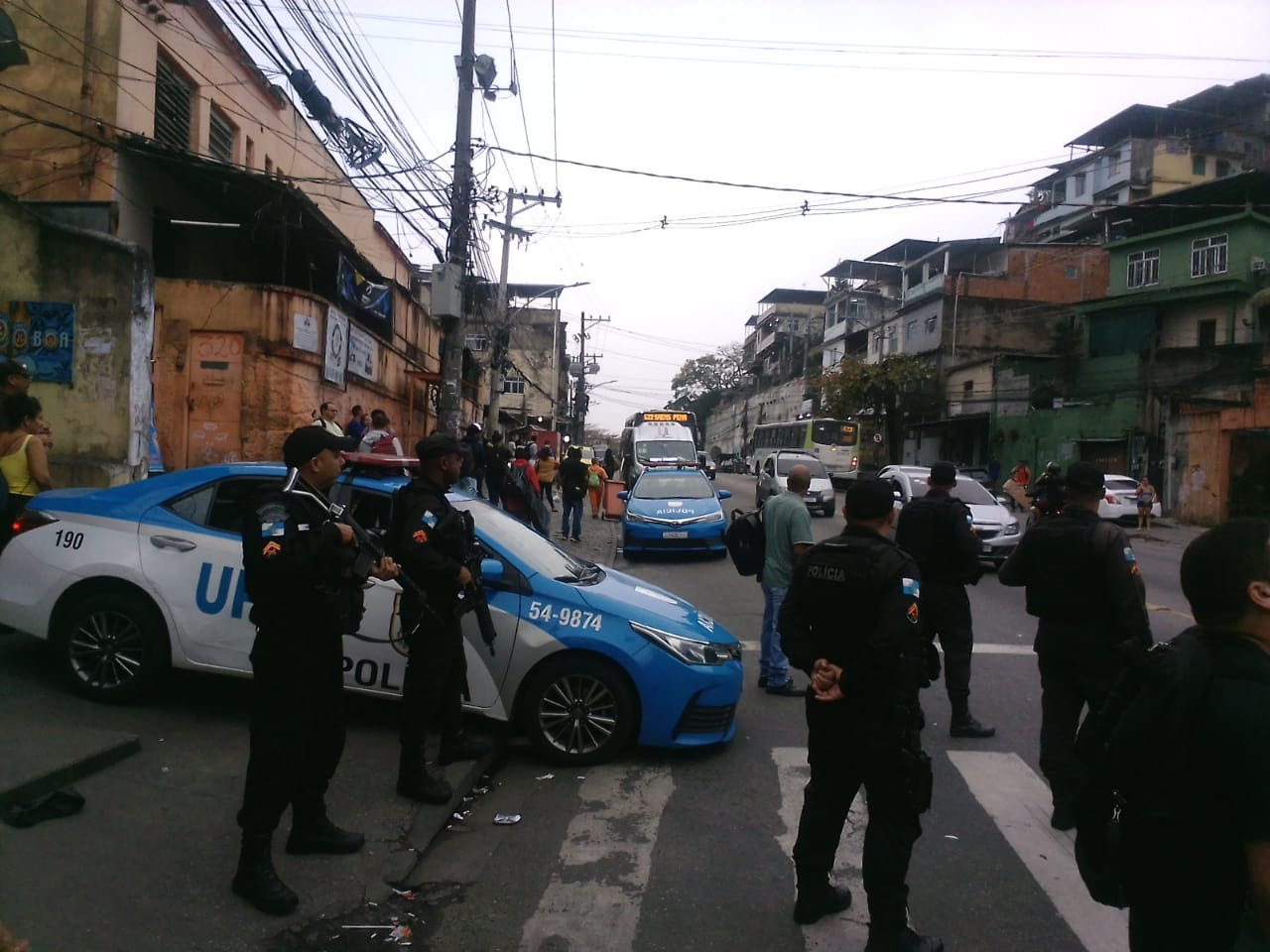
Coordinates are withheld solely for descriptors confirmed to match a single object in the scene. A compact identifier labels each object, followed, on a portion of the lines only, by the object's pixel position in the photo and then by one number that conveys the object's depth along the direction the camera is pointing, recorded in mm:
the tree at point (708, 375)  99875
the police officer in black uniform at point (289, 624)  3705
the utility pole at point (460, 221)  14781
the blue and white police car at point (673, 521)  15688
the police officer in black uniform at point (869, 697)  3393
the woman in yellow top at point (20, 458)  6965
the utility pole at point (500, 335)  26500
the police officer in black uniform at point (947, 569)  6219
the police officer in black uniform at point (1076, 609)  4539
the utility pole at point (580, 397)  59406
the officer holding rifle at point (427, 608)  4867
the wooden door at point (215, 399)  15297
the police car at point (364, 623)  5625
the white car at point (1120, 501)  26922
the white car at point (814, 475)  24766
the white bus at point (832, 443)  40594
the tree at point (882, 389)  46438
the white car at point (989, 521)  14938
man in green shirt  7383
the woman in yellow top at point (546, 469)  19047
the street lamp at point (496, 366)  26688
